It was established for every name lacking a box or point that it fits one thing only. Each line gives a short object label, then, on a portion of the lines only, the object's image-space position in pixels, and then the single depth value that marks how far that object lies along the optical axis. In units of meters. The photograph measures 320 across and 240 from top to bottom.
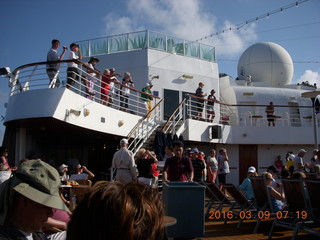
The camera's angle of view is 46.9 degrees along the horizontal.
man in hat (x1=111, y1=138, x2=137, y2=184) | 6.66
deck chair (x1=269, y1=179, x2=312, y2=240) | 4.57
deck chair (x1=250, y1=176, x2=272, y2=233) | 5.47
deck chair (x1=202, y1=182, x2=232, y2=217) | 6.79
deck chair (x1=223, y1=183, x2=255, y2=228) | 6.13
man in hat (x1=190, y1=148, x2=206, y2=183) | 8.86
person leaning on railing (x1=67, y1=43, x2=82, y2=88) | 8.93
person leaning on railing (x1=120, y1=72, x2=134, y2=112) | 11.60
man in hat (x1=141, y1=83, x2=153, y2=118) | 12.62
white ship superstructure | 9.16
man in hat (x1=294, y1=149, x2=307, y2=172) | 10.55
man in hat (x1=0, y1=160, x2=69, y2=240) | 1.41
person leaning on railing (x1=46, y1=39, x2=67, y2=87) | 8.98
